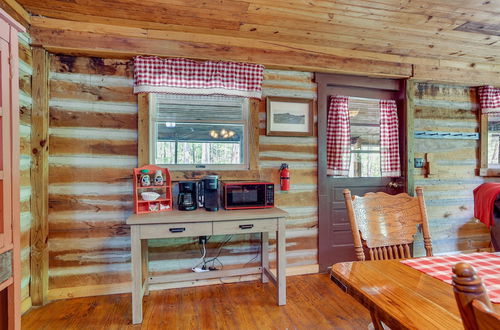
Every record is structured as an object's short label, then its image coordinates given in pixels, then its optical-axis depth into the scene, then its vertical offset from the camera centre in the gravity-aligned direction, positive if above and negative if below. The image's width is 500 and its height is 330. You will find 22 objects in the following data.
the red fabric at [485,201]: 2.40 -0.36
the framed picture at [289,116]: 2.75 +0.51
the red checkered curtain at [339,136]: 3.00 +0.32
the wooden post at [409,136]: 3.03 +0.31
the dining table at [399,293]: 0.74 -0.43
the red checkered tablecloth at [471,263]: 0.93 -0.42
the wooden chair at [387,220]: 1.41 -0.31
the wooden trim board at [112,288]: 2.36 -1.12
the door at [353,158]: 2.88 +0.07
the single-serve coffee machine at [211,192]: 2.29 -0.23
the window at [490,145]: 3.39 +0.23
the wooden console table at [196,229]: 1.99 -0.50
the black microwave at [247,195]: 2.33 -0.26
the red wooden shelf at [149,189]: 2.24 -0.22
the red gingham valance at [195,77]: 2.40 +0.83
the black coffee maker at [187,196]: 2.32 -0.27
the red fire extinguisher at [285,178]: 2.73 -0.14
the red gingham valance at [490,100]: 3.31 +0.78
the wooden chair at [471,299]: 0.43 -0.23
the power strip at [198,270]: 2.58 -1.01
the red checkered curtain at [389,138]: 3.11 +0.30
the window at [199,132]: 2.59 +0.34
